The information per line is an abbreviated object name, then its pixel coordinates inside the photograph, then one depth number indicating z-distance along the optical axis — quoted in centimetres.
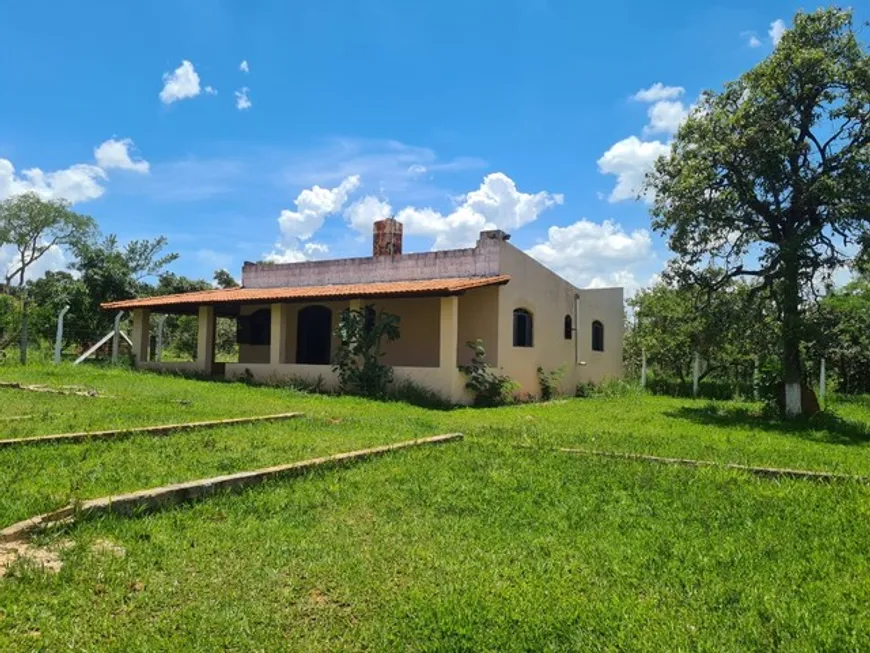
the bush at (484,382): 1451
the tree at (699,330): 1337
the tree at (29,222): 3956
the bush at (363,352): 1469
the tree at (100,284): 2519
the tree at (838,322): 1209
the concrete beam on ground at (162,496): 388
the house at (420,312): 1538
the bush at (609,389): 1918
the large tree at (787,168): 1194
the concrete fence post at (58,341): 1810
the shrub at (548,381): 1739
